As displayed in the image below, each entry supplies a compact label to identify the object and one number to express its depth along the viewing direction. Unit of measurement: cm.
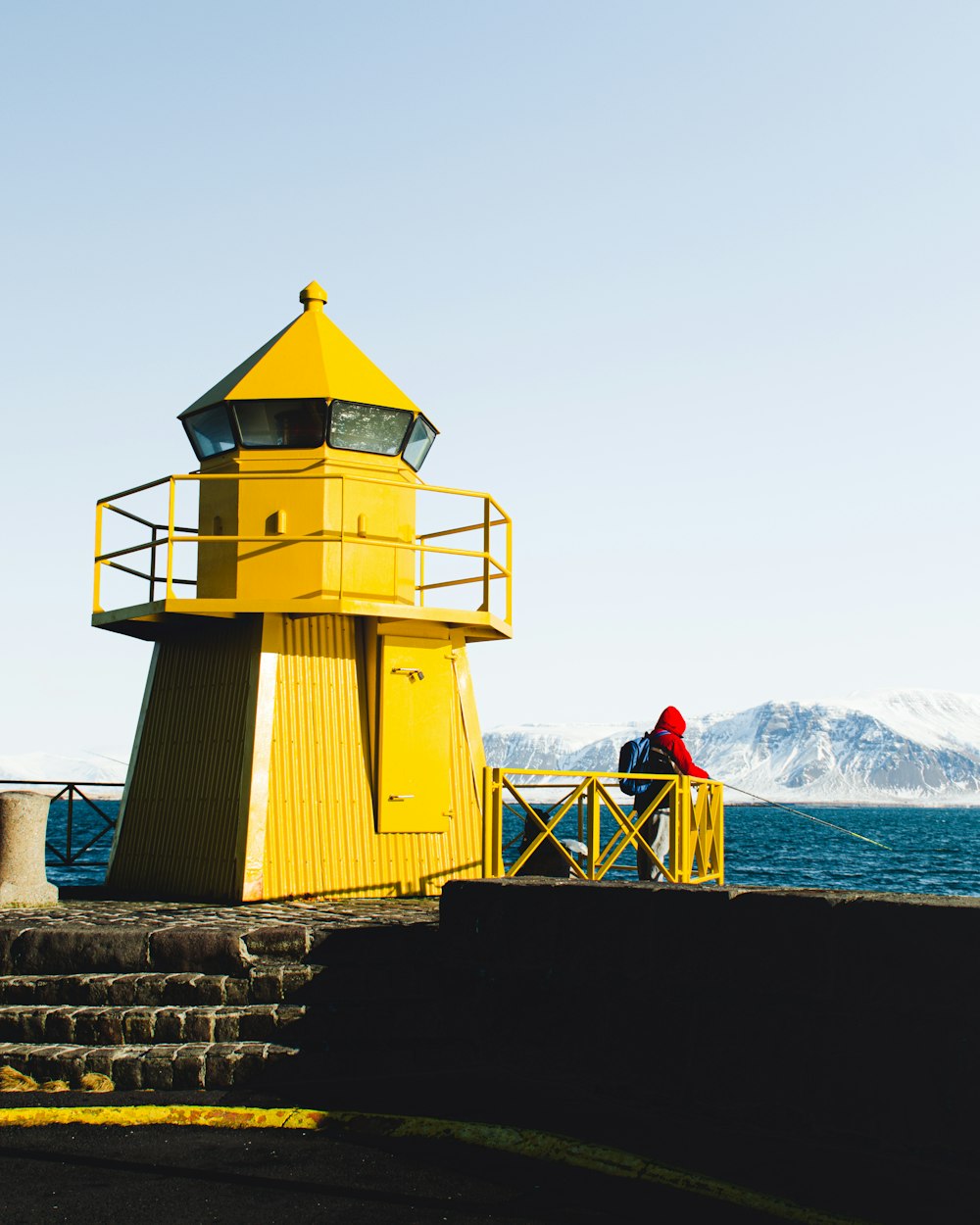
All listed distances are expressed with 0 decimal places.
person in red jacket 1295
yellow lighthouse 1306
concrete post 1271
